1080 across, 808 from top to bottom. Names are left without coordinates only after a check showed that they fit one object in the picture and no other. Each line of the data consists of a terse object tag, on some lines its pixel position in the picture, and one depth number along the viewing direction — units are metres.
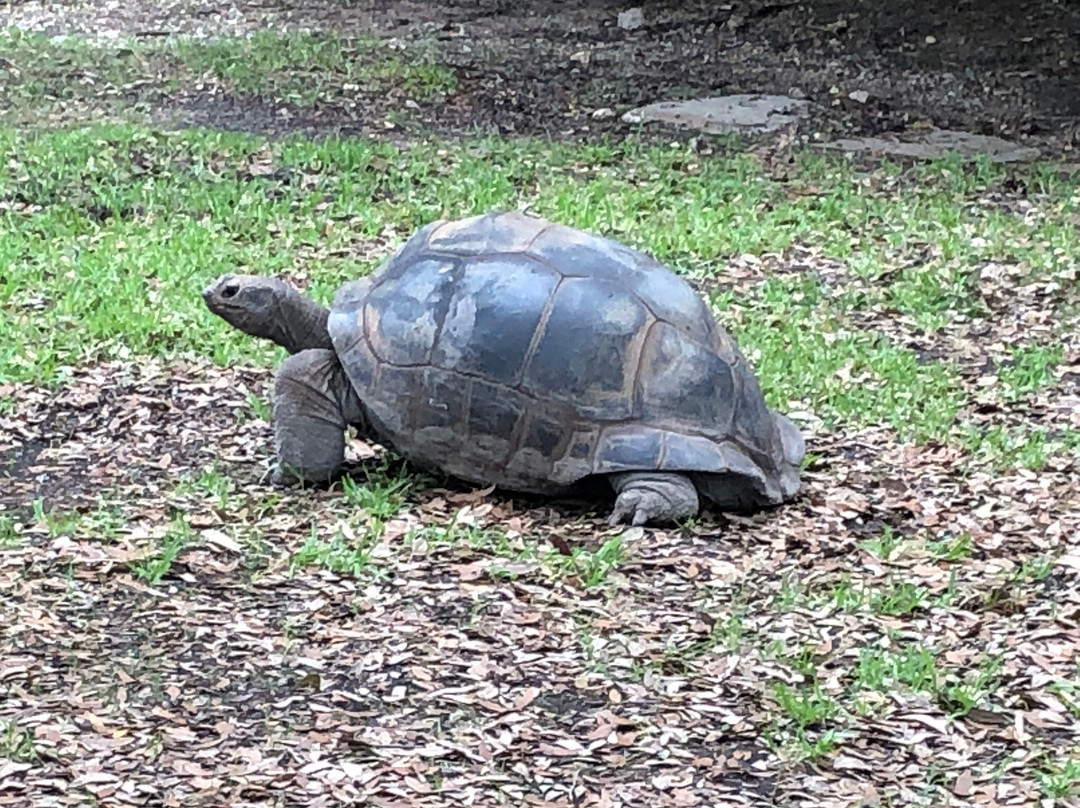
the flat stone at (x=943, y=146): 10.09
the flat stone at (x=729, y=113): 10.95
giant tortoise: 4.95
